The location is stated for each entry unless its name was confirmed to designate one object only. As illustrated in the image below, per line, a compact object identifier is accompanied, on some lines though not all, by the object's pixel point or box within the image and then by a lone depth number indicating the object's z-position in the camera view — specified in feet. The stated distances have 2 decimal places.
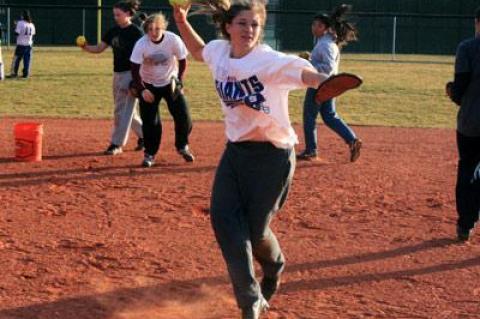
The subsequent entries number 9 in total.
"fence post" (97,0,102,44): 236.02
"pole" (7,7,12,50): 223.10
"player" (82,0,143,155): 61.16
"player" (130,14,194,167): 57.11
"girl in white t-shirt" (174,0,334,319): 26.81
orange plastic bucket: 59.41
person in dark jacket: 37.96
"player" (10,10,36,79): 135.62
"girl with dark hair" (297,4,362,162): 58.85
